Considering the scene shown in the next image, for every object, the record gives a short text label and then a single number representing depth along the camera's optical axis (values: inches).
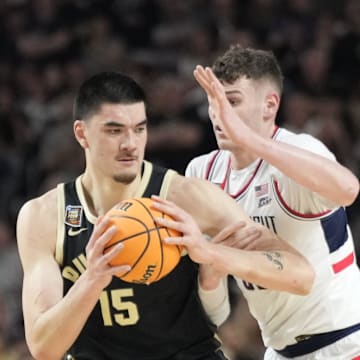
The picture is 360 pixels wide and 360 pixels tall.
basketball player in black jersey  393.7
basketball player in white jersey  420.5
